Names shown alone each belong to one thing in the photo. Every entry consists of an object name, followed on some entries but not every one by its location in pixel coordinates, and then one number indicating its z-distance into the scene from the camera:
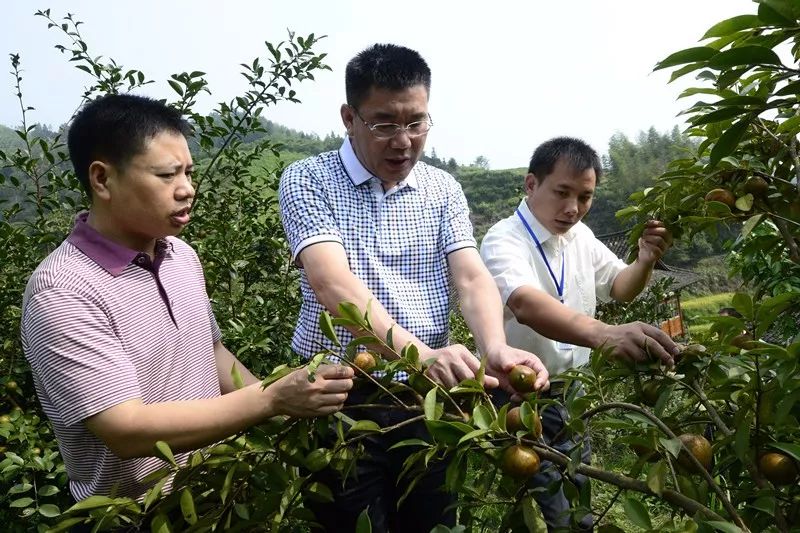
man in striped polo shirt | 1.36
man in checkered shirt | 1.81
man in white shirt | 2.27
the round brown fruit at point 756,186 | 1.57
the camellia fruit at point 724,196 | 1.55
